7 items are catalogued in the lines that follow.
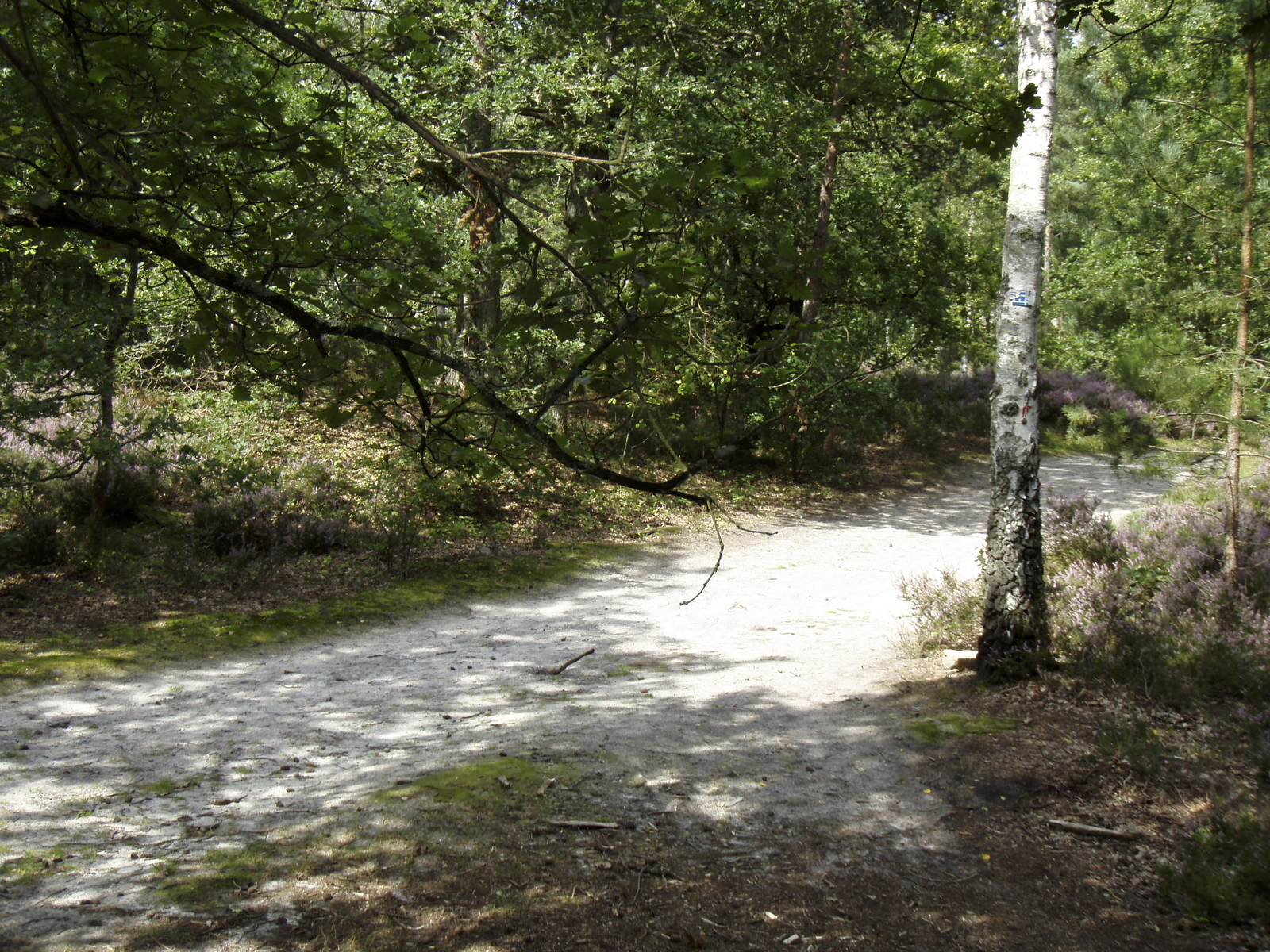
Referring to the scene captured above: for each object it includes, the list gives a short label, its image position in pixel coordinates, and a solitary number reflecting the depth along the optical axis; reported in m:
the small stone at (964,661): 6.20
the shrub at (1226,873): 3.24
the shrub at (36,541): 7.52
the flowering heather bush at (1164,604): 5.25
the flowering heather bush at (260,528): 8.45
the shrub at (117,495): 8.41
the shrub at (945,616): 6.87
